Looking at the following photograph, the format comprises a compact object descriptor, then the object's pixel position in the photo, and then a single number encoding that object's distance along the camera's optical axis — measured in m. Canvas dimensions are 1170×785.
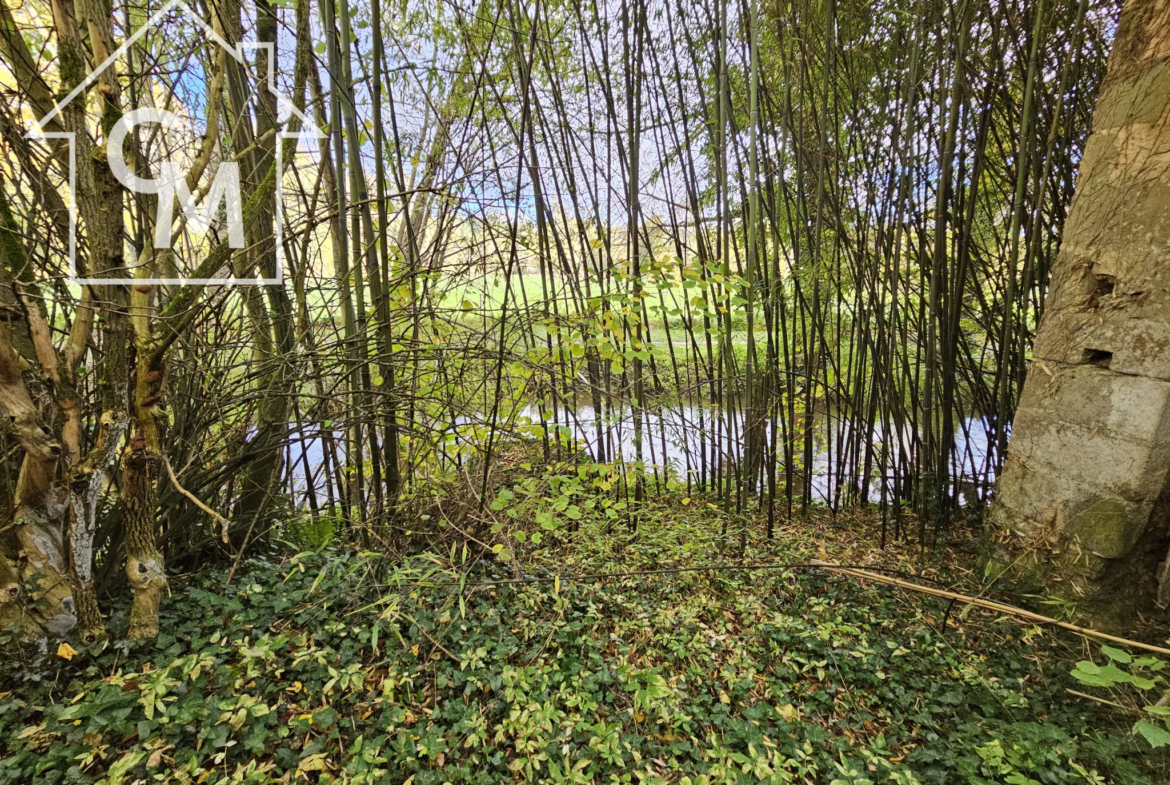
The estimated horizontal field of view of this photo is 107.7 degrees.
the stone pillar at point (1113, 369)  1.30
